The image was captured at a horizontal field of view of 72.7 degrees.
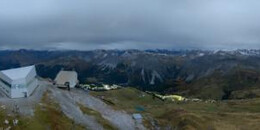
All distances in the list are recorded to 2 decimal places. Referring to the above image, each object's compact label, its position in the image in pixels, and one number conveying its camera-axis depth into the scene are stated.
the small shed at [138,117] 71.08
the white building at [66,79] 84.47
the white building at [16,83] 68.17
